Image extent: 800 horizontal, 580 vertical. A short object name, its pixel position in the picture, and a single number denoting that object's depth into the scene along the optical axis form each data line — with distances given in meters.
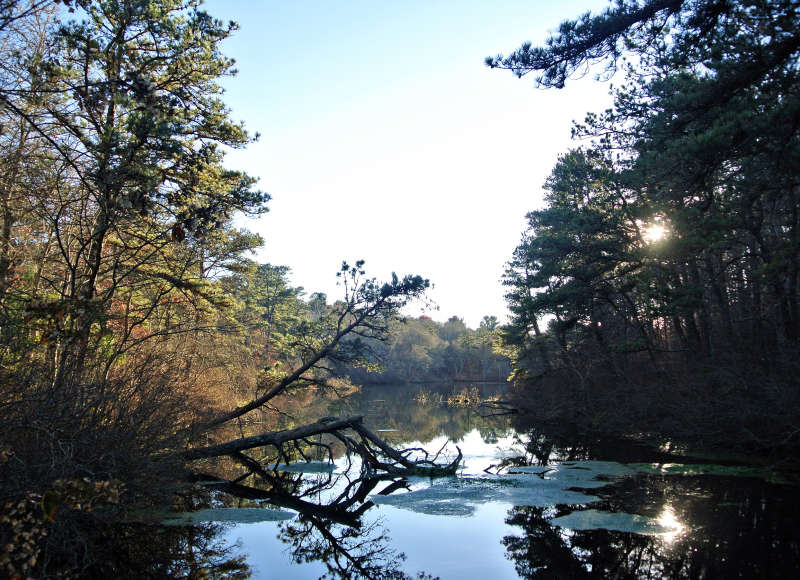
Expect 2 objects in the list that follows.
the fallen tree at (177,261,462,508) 12.45
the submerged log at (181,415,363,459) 12.15
